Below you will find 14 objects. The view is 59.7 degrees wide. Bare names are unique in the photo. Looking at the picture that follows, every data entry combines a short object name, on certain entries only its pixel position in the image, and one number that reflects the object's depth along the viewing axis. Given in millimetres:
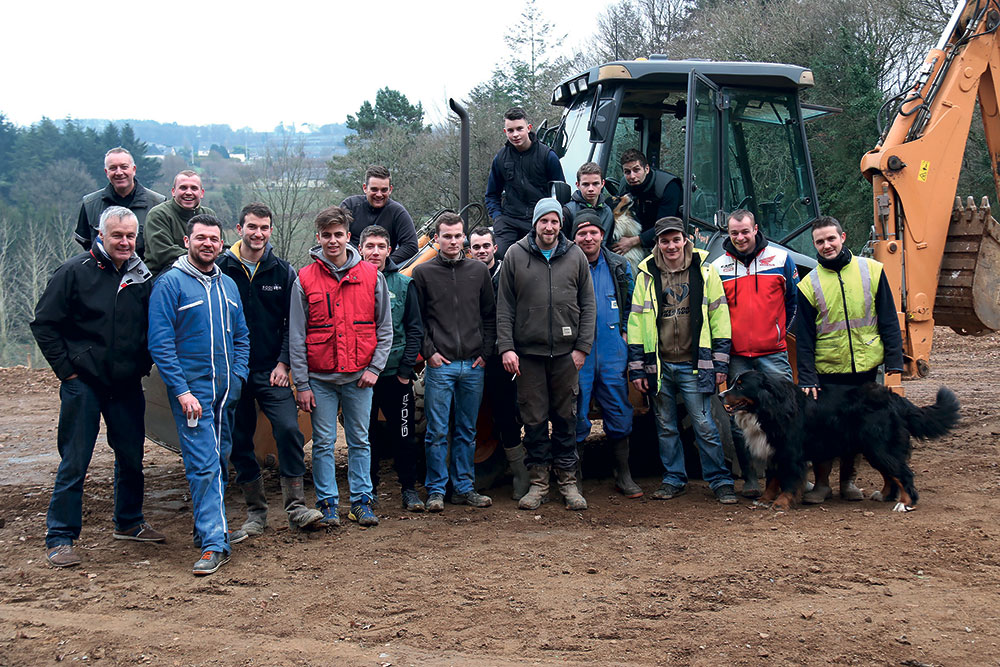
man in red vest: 5805
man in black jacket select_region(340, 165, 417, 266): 6867
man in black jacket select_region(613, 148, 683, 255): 6738
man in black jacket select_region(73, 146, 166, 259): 6344
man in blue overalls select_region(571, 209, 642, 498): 6559
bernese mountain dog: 6039
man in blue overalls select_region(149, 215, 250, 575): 5180
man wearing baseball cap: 6395
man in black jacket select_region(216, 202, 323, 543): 5758
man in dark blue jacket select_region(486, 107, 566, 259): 6918
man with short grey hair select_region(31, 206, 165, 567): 5223
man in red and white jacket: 6398
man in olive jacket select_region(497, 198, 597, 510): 6234
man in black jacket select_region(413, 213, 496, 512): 6336
